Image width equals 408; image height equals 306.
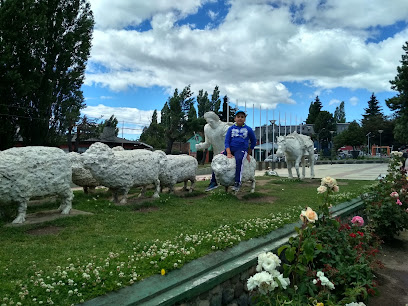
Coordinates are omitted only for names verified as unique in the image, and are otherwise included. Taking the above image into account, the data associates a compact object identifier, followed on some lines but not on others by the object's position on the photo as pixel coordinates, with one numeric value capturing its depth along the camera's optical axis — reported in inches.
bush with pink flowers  251.3
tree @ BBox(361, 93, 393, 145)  2204.7
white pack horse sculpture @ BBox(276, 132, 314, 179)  456.4
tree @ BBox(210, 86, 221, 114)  1342.3
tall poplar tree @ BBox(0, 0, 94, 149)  596.5
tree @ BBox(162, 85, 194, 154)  1143.6
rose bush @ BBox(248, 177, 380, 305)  108.0
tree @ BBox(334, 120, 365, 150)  2087.8
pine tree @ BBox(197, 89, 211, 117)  1334.9
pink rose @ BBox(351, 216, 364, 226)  182.2
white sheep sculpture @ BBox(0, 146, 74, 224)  188.7
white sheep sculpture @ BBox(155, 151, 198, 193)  307.4
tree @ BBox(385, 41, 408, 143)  1014.4
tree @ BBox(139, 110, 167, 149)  1472.7
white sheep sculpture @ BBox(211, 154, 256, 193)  299.9
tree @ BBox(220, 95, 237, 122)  1409.7
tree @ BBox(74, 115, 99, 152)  971.9
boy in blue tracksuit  303.7
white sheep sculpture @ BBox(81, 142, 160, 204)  245.3
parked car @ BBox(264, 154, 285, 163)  1246.0
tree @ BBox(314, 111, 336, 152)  2149.4
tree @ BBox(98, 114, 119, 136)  1059.9
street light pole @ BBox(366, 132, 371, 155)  2229.2
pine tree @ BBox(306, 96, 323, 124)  2375.7
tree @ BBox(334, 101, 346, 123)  2910.9
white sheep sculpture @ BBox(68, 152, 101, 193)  301.9
